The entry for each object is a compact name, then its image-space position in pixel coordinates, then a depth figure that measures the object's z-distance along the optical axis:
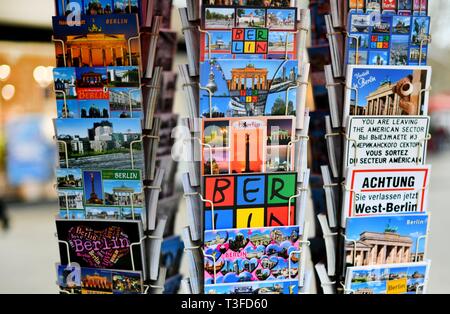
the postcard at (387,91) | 1.20
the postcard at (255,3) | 1.16
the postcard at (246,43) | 1.14
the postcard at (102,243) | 1.23
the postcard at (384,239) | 1.25
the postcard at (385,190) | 1.23
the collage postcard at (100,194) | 1.21
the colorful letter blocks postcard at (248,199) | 1.17
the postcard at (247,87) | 1.14
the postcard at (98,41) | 1.17
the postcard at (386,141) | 1.22
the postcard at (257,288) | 1.19
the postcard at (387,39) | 1.20
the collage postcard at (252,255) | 1.18
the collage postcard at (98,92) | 1.19
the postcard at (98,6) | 1.18
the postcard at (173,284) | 1.49
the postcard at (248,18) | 1.13
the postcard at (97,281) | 1.26
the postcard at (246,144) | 1.16
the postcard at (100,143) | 1.19
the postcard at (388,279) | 1.26
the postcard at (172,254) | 1.52
